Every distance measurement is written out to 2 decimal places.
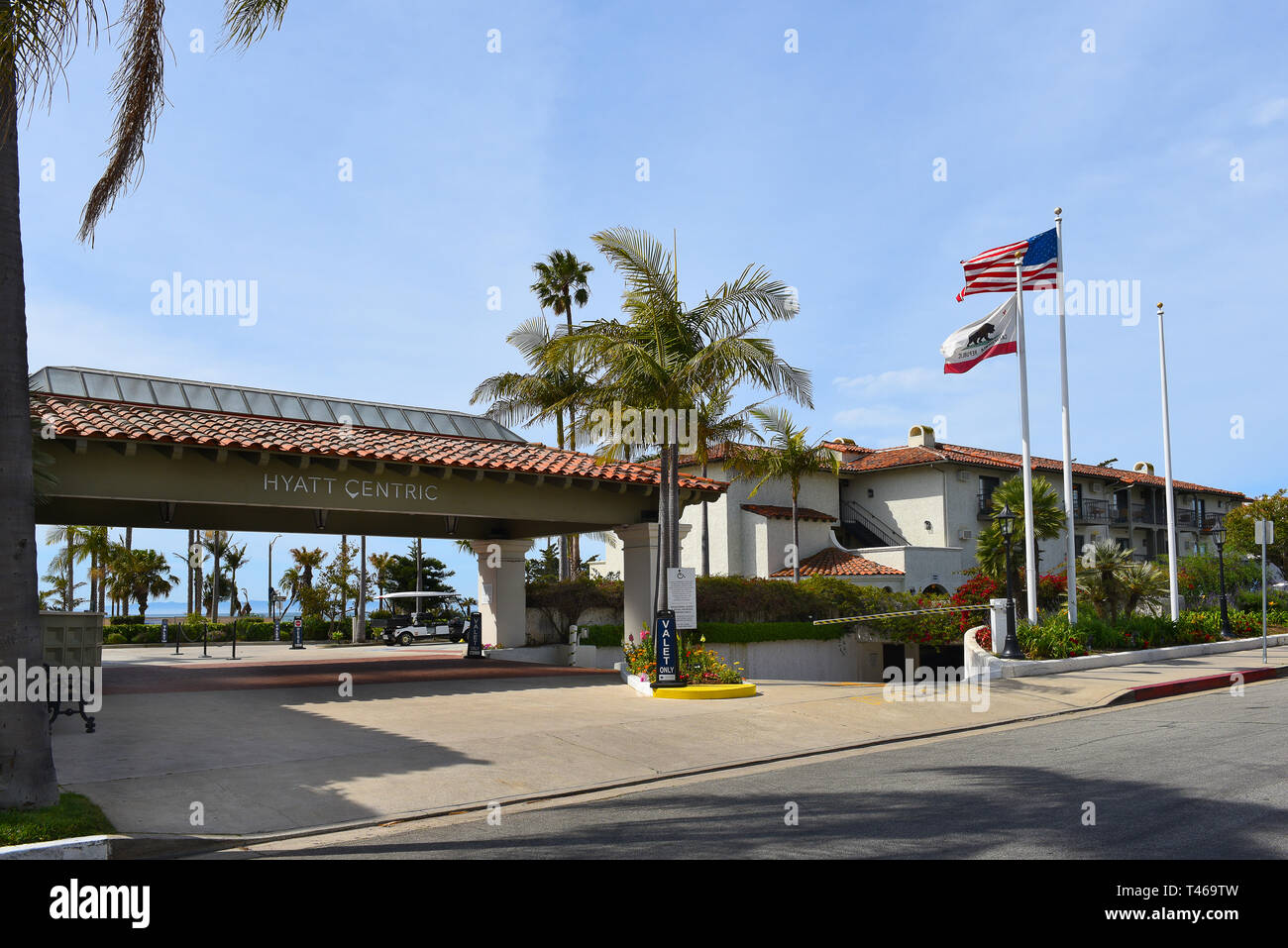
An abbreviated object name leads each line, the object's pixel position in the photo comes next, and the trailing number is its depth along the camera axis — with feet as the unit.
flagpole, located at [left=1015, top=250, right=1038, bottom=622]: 66.90
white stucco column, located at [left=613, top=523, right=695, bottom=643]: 67.82
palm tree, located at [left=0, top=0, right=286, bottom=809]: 24.03
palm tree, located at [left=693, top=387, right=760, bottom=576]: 60.49
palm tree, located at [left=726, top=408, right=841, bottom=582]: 109.29
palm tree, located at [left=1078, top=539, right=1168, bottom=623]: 79.71
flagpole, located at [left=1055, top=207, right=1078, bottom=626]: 68.59
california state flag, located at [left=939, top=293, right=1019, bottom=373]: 68.74
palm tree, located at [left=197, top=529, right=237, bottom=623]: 187.62
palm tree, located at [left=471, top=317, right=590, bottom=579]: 98.73
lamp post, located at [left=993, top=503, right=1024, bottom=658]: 61.87
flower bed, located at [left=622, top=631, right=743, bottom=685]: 56.90
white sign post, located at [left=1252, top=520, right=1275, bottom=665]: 71.00
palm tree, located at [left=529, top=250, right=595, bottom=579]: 111.24
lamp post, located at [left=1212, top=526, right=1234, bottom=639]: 82.43
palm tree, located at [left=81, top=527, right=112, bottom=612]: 172.76
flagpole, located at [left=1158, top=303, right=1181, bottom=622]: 78.68
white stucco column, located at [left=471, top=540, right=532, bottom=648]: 82.38
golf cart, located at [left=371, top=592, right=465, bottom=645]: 140.56
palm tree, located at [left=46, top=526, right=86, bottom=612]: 170.04
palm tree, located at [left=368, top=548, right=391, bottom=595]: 218.18
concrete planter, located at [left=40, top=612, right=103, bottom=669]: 39.58
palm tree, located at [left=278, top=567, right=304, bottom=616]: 220.02
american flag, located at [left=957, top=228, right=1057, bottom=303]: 68.74
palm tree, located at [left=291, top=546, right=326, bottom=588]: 220.02
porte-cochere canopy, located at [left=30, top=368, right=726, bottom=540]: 50.85
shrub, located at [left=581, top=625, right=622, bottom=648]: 78.84
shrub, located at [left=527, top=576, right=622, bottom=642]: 83.05
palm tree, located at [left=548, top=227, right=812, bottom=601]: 55.62
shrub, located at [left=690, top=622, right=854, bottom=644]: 81.87
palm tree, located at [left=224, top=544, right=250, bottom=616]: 237.04
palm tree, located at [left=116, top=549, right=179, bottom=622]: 194.90
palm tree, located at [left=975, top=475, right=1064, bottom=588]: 97.60
